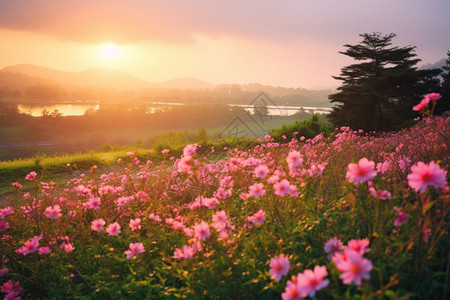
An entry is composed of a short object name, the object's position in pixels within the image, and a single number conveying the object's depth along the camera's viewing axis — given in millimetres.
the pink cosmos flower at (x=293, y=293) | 1268
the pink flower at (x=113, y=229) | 2344
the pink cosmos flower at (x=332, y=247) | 1633
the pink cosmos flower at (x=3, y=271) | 2348
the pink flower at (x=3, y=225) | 2503
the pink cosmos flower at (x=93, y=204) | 2770
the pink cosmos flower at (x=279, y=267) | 1493
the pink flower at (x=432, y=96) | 2046
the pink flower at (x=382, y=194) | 1733
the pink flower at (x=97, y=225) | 2340
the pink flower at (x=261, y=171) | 2229
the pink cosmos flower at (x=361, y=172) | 1595
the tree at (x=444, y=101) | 16895
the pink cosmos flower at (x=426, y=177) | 1396
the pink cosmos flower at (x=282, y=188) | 1935
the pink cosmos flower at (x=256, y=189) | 2111
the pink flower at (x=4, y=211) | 2596
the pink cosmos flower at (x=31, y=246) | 2355
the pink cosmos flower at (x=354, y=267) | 1121
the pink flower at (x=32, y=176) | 3492
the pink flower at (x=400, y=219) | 1576
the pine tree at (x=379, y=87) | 17312
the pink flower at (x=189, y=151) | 2299
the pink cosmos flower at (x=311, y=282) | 1205
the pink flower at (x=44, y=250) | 2406
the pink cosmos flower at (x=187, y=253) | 1810
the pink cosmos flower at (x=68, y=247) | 2289
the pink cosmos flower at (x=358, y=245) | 1319
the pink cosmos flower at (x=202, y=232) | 1843
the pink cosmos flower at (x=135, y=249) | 2168
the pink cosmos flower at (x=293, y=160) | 2160
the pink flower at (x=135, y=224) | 2535
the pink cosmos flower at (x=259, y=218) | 1987
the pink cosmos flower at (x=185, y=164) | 2209
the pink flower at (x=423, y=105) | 1983
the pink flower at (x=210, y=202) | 2346
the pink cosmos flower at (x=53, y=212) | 2441
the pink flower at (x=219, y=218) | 1999
